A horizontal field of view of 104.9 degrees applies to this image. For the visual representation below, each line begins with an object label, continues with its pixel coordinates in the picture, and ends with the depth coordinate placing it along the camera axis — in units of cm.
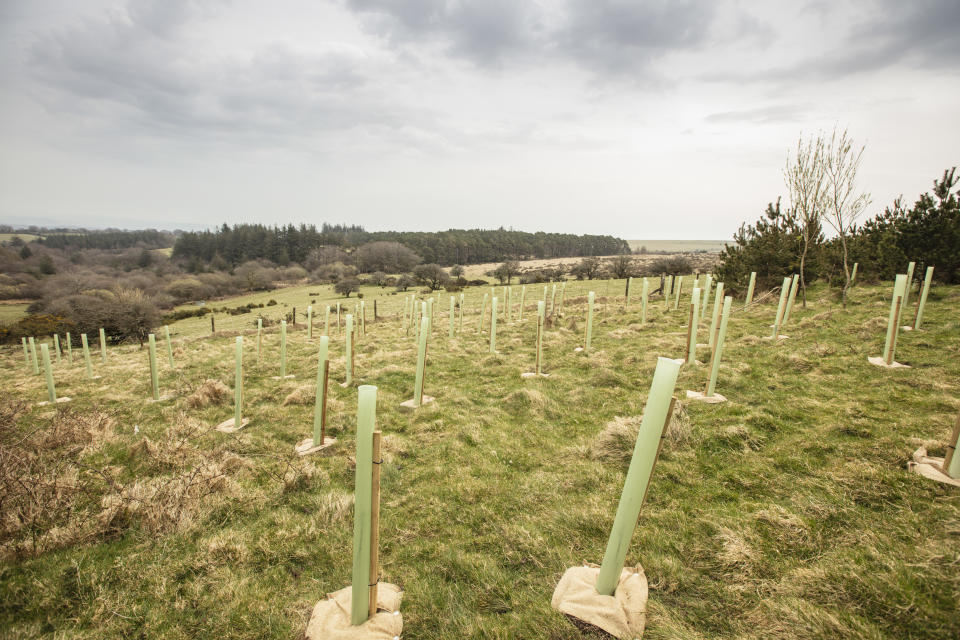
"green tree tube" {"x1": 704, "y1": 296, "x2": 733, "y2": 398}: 666
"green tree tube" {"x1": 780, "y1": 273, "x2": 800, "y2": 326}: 1200
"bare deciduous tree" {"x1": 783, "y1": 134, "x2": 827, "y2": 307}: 1470
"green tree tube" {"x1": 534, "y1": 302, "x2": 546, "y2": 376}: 955
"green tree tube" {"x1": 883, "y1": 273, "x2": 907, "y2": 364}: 695
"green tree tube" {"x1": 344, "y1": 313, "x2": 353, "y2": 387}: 848
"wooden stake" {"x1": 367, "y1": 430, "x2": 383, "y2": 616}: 272
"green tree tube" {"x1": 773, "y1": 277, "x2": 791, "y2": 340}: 1057
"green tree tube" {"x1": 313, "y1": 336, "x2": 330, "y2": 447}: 554
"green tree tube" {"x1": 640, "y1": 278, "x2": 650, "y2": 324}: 1470
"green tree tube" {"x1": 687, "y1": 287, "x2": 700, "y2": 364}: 777
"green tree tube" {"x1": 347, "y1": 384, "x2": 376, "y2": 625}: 267
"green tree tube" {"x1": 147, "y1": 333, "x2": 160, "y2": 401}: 971
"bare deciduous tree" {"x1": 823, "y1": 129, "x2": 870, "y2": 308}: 1398
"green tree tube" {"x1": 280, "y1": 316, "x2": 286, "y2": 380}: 1132
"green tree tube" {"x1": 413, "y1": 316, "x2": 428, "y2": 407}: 726
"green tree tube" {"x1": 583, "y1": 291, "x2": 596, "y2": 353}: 1138
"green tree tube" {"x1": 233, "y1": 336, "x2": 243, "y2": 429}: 711
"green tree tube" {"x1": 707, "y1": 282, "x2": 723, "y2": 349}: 733
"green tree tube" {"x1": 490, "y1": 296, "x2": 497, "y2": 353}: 1228
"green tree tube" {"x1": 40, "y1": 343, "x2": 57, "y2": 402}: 1020
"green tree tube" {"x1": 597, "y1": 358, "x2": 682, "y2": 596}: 259
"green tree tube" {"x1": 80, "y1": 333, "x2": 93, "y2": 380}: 1359
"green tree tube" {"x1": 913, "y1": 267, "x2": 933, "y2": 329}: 920
